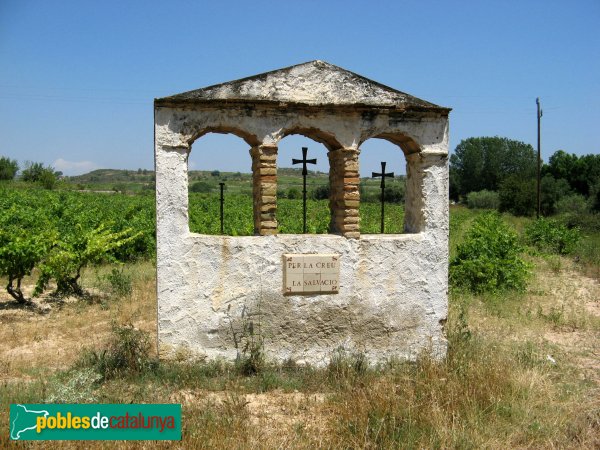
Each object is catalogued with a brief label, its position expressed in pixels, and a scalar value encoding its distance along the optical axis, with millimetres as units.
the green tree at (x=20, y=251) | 9086
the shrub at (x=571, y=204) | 29980
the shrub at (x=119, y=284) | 10430
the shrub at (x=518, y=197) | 34094
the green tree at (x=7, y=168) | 50625
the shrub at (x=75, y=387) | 4387
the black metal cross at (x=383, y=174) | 6500
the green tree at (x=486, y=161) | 62719
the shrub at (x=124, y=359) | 5538
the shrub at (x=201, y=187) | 60512
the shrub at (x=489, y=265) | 10570
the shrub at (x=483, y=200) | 44438
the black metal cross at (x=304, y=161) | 6151
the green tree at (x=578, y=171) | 38562
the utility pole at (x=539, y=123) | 27758
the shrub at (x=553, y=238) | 16744
